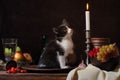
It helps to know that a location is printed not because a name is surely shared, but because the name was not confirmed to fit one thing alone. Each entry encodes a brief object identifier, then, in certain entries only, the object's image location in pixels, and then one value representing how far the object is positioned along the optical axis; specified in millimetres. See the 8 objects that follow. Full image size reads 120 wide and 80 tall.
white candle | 1673
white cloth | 1449
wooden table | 1585
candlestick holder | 1679
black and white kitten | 1772
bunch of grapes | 1571
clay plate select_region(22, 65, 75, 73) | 1670
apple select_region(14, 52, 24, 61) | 1810
